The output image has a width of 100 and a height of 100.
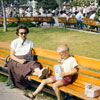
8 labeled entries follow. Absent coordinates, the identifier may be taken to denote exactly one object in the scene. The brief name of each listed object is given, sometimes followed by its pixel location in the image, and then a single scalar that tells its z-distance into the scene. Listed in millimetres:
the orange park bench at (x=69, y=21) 20000
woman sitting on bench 5477
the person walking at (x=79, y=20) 19297
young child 4605
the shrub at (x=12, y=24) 22312
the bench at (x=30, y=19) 23453
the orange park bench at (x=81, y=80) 4383
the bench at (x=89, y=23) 16853
